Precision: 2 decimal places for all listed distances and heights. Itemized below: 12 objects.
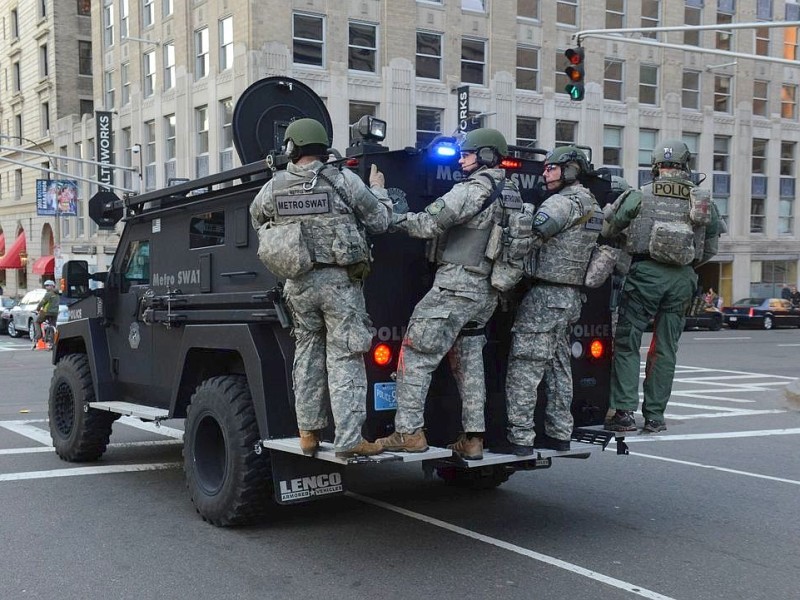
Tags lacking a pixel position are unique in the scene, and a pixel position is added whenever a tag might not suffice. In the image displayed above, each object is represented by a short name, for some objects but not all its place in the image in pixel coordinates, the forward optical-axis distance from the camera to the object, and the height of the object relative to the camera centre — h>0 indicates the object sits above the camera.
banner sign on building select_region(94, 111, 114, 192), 39.22 +5.17
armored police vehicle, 5.36 -0.56
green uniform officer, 5.96 -0.05
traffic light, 17.20 +3.65
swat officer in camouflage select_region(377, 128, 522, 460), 5.10 -0.23
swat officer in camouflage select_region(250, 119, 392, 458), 5.00 -0.06
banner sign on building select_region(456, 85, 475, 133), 33.38 +5.97
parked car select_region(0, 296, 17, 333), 29.35 -1.72
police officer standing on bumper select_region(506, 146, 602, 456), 5.46 -0.30
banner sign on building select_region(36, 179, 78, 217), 37.78 +2.60
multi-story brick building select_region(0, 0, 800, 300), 32.66 +7.28
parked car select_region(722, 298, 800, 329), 34.84 -2.17
